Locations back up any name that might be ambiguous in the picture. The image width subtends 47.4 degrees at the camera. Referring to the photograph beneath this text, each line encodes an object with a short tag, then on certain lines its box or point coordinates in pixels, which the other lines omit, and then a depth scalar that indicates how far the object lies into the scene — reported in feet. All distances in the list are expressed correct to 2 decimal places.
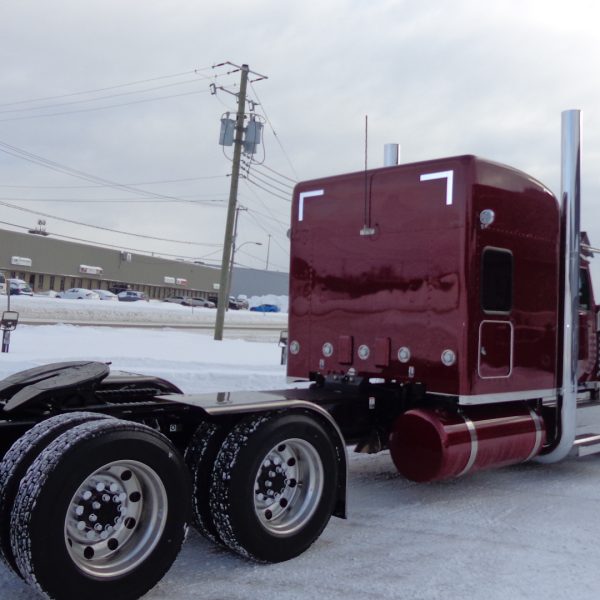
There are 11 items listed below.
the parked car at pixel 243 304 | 254.06
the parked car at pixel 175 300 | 232.32
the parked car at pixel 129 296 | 204.51
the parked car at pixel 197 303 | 217.36
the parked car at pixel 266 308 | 250.47
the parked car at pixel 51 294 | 203.64
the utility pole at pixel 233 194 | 85.40
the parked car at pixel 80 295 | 182.58
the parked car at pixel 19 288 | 174.79
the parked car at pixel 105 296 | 197.80
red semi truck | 11.37
